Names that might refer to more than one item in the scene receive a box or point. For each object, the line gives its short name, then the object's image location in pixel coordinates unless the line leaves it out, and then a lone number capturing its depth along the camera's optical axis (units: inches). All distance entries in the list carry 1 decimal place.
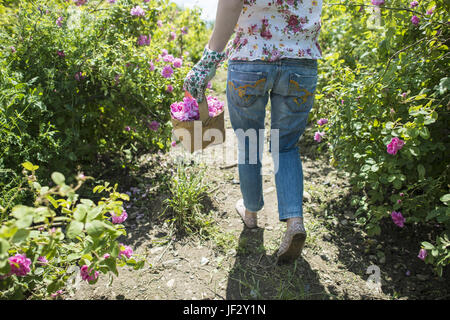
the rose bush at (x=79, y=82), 78.5
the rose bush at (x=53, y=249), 40.8
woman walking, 62.4
